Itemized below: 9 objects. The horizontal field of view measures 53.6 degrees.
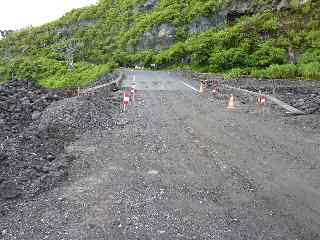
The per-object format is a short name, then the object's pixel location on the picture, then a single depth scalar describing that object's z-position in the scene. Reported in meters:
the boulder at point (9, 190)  5.33
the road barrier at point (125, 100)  12.71
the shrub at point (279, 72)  24.49
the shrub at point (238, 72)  28.04
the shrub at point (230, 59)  33.95
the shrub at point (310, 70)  23.52
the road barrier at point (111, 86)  16.36
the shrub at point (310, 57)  28.63
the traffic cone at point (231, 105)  13.08
